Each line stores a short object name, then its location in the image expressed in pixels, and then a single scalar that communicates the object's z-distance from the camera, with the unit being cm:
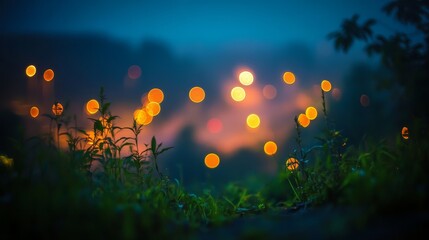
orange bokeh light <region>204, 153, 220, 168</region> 1248
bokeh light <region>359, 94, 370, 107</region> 1130
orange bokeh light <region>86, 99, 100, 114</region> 357
